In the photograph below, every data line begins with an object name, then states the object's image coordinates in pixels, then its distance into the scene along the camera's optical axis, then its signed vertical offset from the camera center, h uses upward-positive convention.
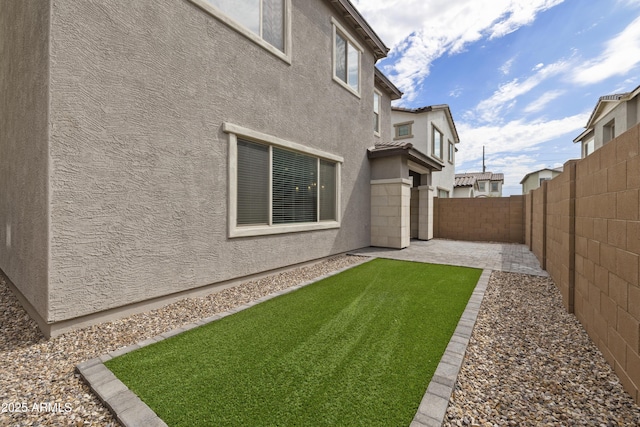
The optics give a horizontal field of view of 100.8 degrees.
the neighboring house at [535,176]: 33.34 +4.84
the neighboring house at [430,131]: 16.61 +5.34
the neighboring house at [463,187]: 23.34 +2.26
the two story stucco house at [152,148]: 3.43 +1.06
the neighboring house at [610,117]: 13.45 +5.68
